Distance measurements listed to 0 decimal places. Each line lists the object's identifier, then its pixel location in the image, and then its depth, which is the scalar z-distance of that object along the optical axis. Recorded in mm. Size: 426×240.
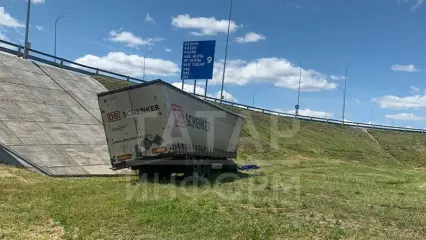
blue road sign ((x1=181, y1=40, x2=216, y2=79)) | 38219
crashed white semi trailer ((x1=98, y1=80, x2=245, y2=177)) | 17812
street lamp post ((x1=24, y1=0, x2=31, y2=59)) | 32381
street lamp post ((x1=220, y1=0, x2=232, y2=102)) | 48312
